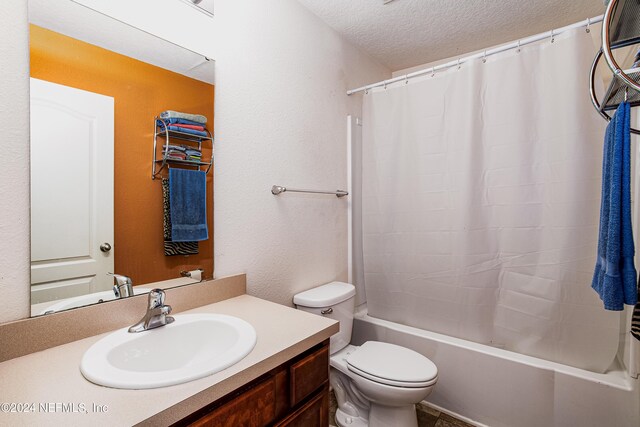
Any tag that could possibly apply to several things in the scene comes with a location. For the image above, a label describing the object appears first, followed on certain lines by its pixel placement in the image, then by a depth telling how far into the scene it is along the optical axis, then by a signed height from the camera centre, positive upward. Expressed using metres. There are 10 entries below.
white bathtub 1.34 -0.83
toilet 1.38 -0.73
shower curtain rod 1.40 +0.83
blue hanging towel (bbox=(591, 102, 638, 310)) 0.84 -0.05
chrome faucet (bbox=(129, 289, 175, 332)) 0.99 -0.31
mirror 0.92 +0.22
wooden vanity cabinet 0.74 -0.50
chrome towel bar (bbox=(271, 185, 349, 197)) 1.58 +0.14
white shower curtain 1.43 +0.06
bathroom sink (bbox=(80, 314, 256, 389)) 0.71 -0.36
